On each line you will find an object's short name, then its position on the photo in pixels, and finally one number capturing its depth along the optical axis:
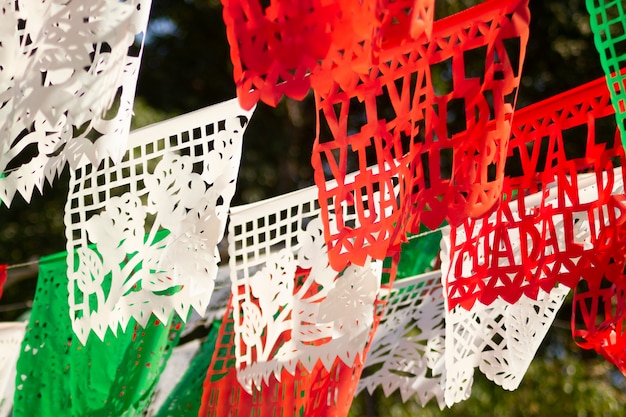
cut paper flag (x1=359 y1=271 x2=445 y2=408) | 4.58
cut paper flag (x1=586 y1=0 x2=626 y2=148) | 3.44
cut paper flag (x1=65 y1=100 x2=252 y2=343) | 3.59
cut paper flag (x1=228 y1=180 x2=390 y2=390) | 3.72
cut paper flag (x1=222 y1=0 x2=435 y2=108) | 3.29
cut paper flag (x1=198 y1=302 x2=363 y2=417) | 3.73
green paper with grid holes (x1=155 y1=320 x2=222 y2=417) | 4.73
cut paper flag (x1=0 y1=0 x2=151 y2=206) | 3.47
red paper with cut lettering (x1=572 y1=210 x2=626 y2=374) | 3.63
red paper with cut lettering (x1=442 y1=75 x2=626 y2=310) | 3.62
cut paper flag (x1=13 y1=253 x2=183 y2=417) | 4.16
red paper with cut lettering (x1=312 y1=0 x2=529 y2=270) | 3.40
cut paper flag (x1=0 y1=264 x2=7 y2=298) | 4.47
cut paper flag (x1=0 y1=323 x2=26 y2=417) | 4.56
